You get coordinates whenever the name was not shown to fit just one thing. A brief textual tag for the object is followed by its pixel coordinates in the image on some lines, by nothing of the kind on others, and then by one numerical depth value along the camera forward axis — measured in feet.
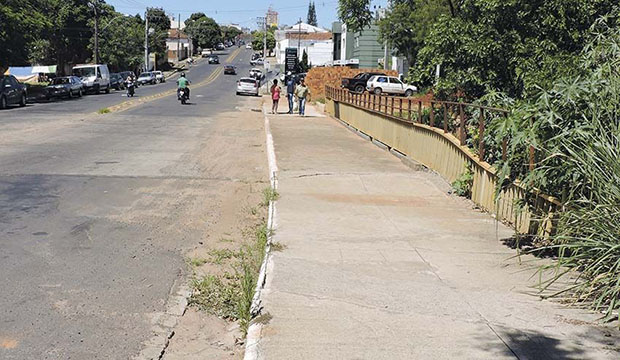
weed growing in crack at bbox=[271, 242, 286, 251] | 24.68
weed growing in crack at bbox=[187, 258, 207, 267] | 24.30
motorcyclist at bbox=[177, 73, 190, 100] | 124.77
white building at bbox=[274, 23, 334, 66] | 379.96
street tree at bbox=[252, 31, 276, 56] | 585.22
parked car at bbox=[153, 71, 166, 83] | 264.21
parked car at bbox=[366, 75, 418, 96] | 148.66
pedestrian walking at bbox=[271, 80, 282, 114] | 105.07
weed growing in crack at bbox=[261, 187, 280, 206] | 34.97
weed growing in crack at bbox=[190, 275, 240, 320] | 19.80
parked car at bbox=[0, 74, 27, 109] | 106.10
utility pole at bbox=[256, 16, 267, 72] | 467.44
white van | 167.32
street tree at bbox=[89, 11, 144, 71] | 268.64
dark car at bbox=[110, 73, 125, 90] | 203.71
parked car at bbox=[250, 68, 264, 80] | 242.99
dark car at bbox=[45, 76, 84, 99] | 138.62
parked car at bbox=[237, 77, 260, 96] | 178.91
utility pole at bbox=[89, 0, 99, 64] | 204.23
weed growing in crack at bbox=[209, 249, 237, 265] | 24.86
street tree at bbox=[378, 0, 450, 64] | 121.49
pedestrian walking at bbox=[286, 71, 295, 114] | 107.45
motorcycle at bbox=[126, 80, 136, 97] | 148.97
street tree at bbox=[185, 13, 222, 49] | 555.69
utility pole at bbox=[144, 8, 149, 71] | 298.56
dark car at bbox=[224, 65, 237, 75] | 308.60
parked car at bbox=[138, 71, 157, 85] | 244.83
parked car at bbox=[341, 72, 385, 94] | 152.87
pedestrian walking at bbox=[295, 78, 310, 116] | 101.50
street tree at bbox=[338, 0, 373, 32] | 72.62
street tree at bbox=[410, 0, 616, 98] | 42.96
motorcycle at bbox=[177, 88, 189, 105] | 125.90
